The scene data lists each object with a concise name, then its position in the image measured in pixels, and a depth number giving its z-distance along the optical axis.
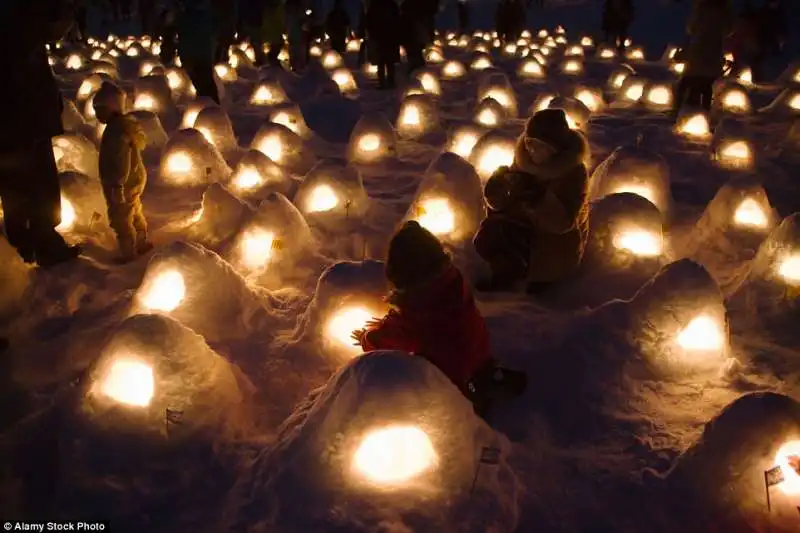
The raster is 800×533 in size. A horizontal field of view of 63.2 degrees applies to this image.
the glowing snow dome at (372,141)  8.20
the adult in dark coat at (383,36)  11.90
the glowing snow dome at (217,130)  8.39
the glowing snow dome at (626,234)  5.00
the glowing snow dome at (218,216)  5.95
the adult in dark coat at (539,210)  4.41
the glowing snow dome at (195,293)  4.39
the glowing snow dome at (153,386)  3.26
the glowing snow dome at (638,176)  6.09
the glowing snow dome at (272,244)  5.28
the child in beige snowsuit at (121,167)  5.06
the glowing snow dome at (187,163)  7.34
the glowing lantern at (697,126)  8.95
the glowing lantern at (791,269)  4.48
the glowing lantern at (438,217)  5.55
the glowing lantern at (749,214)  5.61
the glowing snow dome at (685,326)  3.88
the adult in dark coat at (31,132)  4.59
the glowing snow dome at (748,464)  2.72
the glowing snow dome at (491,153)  7.05
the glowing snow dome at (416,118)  9.31
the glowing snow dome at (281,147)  7.92
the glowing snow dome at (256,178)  6.89
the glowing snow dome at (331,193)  6.18
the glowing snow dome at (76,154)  7.05
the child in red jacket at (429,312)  3.27
